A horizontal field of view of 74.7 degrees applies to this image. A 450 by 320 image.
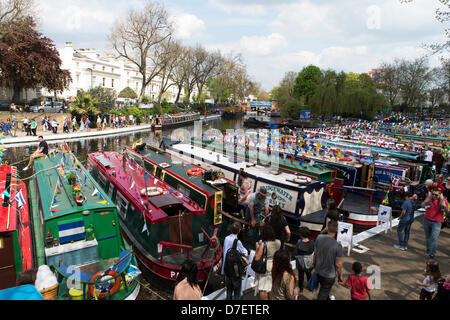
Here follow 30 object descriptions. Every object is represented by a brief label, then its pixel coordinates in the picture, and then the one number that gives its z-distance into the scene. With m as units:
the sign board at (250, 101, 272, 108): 84.56
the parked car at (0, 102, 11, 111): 37.33
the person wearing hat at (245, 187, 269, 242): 7.94
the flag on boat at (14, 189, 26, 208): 7.06
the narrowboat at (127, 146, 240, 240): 8.98
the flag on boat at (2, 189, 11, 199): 7.27
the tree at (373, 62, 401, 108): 63.69
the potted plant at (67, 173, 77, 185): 9.01
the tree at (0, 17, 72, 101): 32.81
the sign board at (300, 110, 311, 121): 46.78
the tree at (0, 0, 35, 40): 32.06
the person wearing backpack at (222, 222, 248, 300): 5.19
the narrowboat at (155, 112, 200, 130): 42.90
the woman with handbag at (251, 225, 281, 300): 5.28
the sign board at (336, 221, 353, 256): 7.94
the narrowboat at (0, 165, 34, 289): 5.93
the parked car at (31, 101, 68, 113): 37.97
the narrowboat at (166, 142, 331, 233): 10.27
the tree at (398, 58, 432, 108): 60.16
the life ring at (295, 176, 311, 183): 10.48
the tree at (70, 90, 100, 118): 34.00
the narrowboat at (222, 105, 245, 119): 70.12
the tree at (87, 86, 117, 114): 36.91
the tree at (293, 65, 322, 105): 69.06
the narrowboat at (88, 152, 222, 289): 7.34
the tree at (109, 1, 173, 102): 43.47
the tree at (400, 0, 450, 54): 12.51
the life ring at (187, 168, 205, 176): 10.85
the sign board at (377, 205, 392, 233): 9.71
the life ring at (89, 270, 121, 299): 5.80
